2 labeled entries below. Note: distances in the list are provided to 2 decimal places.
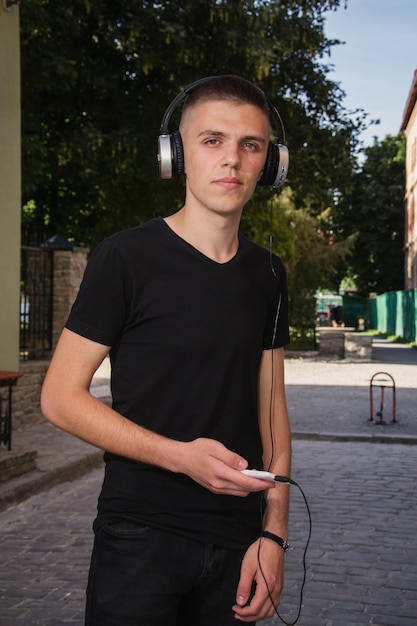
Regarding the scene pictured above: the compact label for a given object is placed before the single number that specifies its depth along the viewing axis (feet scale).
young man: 7.15
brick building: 155.94
